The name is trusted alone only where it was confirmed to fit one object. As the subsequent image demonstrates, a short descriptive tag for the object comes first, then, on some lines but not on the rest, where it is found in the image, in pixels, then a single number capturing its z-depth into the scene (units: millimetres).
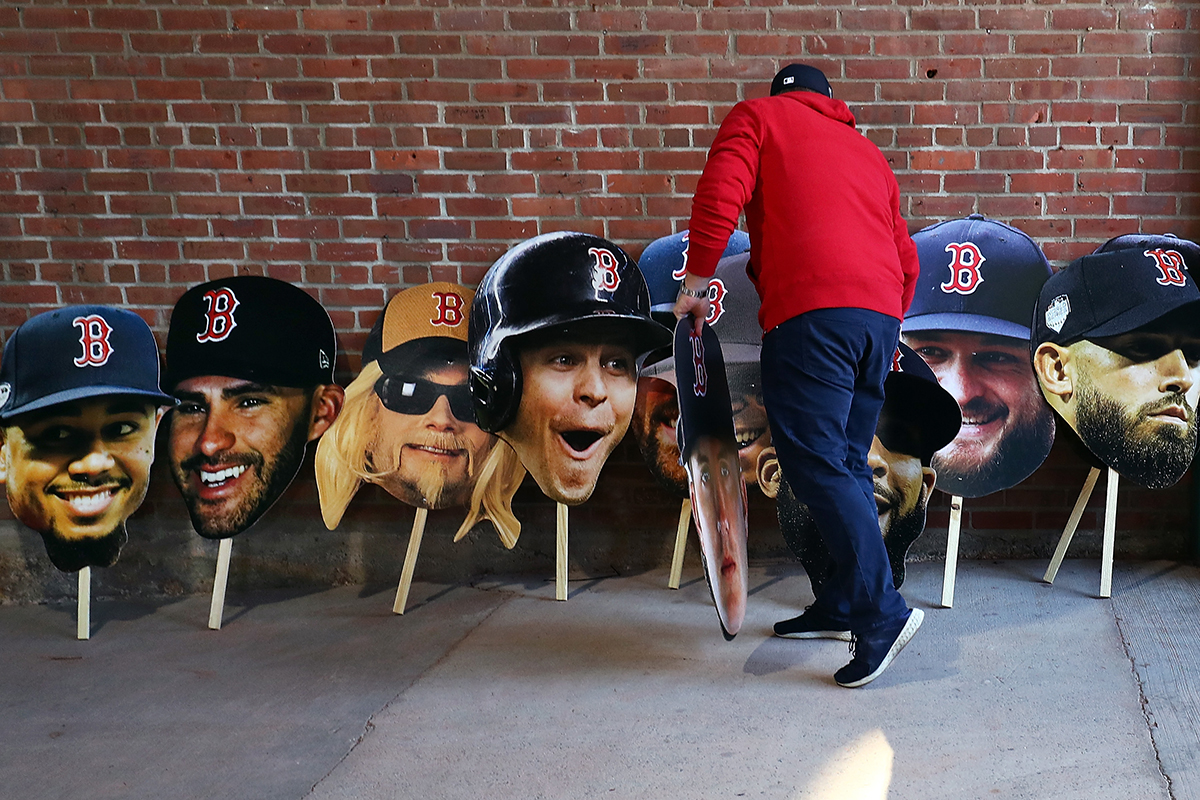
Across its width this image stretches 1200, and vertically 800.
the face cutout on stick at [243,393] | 3432
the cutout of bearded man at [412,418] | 3416
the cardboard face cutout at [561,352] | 3307
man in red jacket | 2568
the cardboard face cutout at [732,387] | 3396
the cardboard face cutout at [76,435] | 3408
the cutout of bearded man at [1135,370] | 3248
